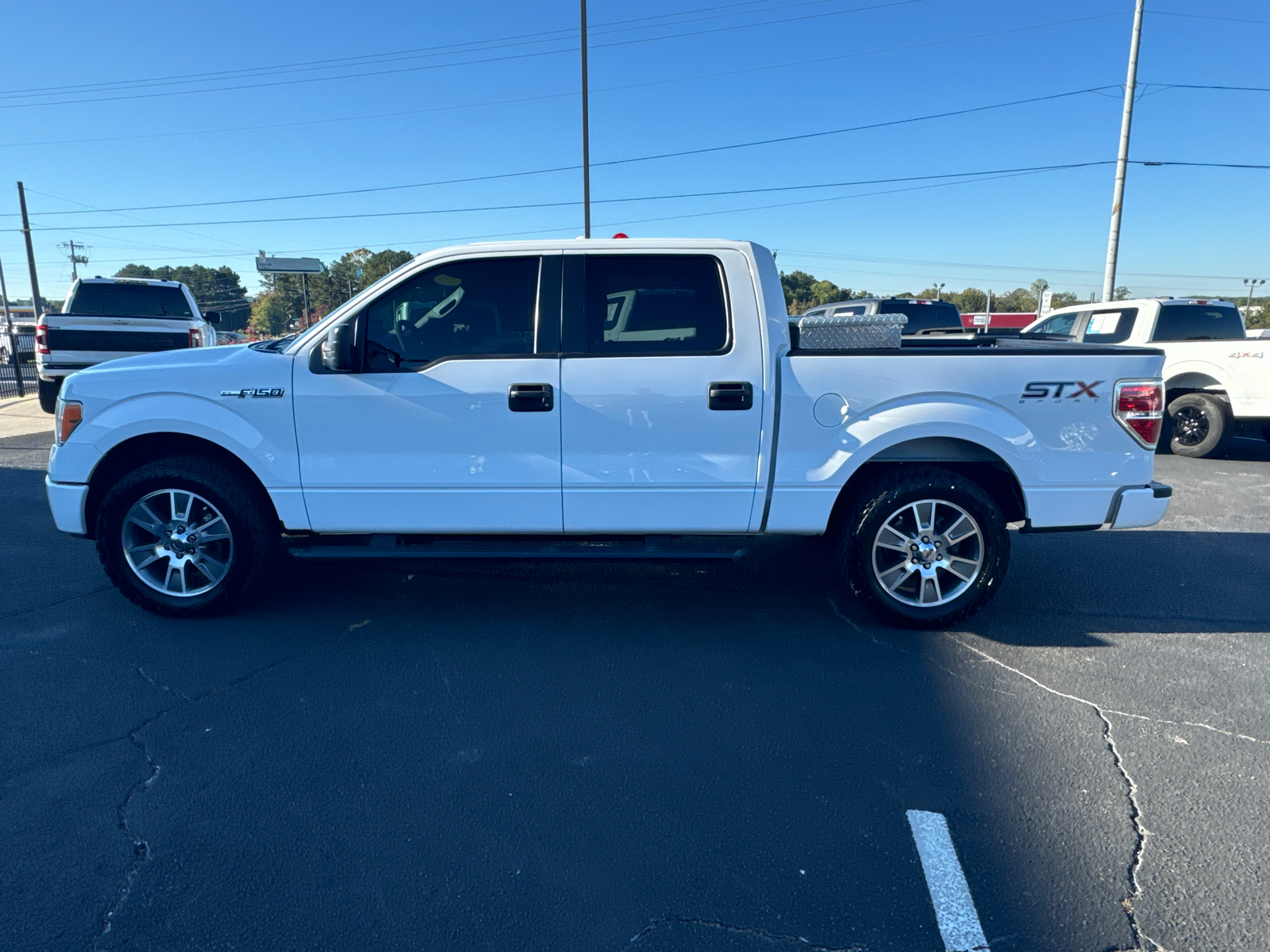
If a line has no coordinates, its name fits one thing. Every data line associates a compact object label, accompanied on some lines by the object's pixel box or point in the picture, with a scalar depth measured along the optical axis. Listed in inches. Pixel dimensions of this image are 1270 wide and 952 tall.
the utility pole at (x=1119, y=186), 708.0
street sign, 697.6
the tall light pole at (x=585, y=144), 733.3
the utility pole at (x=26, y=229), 1518.7
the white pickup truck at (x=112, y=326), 437.1
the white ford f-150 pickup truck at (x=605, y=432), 156.6
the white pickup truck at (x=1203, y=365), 354.9
